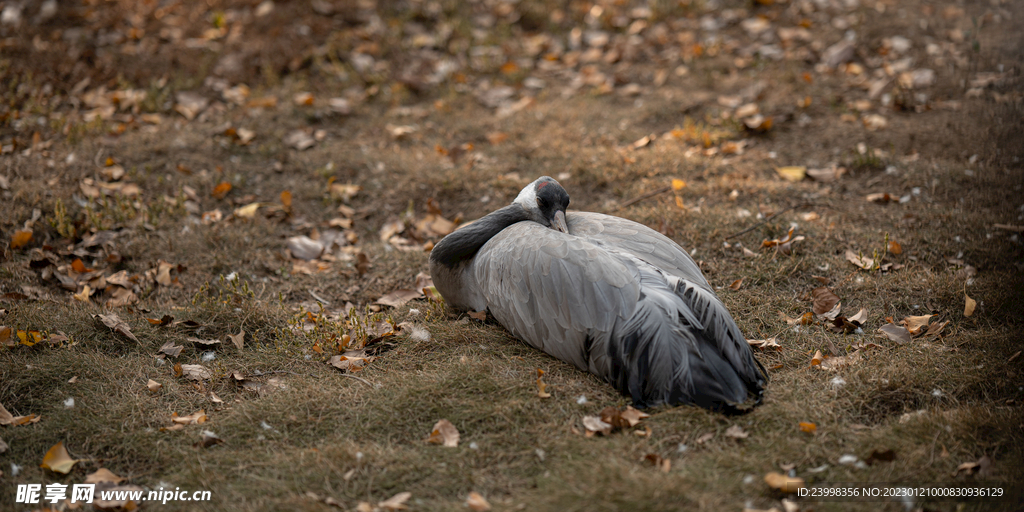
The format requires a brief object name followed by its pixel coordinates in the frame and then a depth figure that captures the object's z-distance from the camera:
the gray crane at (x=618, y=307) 6.89
